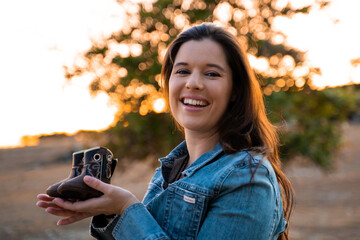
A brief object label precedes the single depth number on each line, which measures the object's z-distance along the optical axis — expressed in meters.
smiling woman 1.72
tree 7.47
